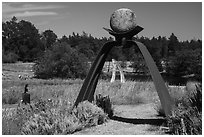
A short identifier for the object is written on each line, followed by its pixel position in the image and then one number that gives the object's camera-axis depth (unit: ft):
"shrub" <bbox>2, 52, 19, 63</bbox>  163.32
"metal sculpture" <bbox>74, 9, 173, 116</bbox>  23.27
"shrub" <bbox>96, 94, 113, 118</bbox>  28.68
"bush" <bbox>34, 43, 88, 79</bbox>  104.83
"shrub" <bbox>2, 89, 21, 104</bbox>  41.27
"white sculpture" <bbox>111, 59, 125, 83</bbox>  64.98
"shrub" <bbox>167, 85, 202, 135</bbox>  20.07
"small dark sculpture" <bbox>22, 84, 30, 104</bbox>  32.17
